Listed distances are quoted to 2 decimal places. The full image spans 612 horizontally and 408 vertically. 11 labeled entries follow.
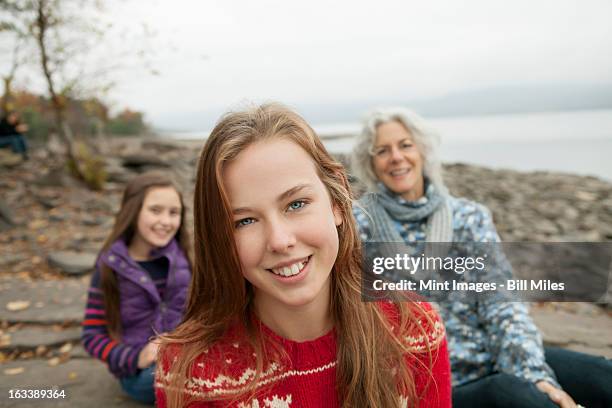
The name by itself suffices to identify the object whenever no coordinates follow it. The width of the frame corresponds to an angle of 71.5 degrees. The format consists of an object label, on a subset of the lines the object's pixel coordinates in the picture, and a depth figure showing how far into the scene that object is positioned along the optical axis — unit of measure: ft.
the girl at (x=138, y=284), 7.31
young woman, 3.77
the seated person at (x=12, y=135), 30.01
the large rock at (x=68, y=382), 7.64
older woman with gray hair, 5.62
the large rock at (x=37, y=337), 9.66
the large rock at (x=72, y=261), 14.19
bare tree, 20.35
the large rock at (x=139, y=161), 29.43
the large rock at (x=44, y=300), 10.87
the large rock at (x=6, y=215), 18.51
